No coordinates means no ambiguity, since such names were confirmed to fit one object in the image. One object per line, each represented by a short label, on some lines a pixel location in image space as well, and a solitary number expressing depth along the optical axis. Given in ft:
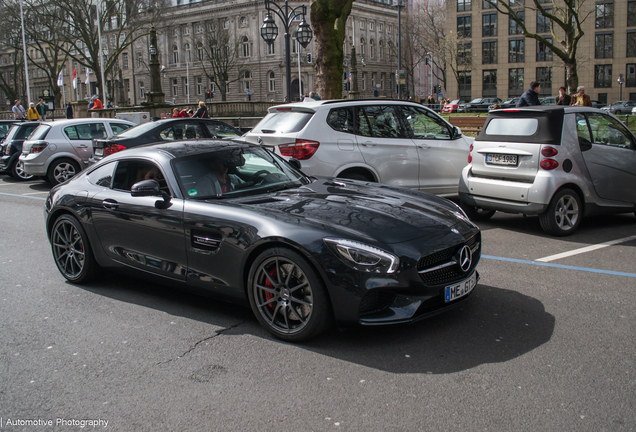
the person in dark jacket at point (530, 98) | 44.32
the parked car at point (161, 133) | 41.52
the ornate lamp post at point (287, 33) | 67.97
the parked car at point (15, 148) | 54.54
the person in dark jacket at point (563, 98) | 53.16
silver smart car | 25.48
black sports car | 13.28
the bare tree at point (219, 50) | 269.23
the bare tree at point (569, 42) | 89.61
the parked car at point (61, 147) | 48.06
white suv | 28.14
